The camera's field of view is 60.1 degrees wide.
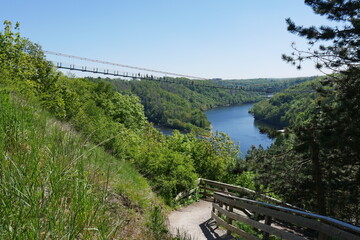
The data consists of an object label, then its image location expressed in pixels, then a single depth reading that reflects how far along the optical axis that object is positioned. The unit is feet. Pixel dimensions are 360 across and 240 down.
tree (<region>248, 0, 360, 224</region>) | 20.65
